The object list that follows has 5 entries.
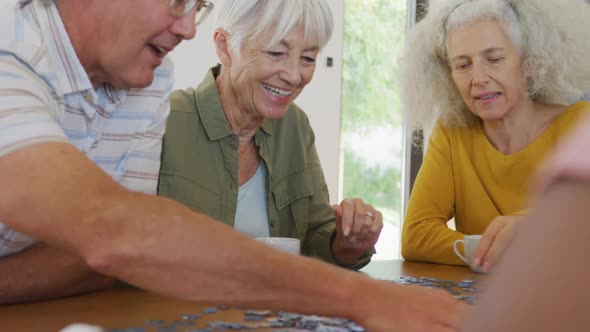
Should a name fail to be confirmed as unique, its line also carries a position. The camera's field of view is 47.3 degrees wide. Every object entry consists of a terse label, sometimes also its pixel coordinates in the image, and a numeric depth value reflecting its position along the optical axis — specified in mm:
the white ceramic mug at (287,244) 1712
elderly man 1017
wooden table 1237
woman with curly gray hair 2697
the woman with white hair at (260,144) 2205
